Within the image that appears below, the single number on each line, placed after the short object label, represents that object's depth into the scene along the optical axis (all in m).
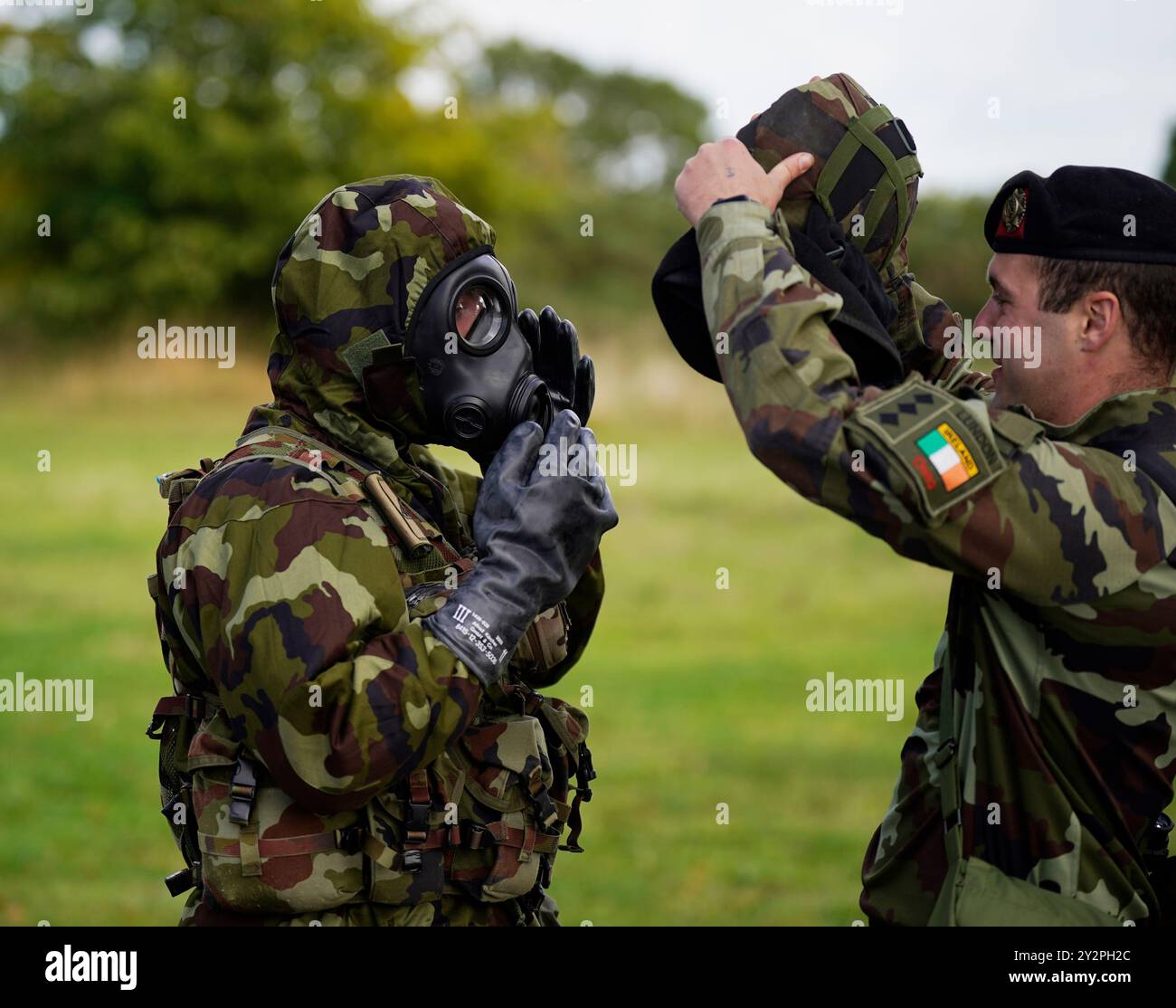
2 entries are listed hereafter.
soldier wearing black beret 2.43
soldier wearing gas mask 2.56
